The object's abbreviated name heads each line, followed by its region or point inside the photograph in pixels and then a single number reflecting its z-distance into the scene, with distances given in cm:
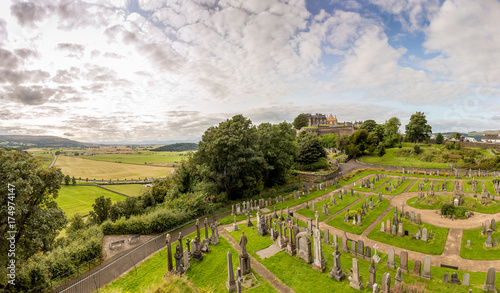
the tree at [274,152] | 3030
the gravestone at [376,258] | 1161
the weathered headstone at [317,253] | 1085
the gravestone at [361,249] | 1232
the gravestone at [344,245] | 1313
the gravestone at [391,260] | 1104
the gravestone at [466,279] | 912
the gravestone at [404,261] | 1057
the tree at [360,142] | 5188
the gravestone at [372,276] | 917
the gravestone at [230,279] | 998
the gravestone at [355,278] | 940
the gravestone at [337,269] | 1009
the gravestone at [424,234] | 1381
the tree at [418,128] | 5132
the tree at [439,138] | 5111
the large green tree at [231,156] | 2362
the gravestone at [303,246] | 1156
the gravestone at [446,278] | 948
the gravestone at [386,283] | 854
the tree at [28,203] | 1071
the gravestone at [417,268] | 1026
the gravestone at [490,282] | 854
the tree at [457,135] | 5066
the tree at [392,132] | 5578
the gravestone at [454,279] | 938
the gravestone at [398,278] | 941
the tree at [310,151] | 4325
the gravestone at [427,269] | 986
